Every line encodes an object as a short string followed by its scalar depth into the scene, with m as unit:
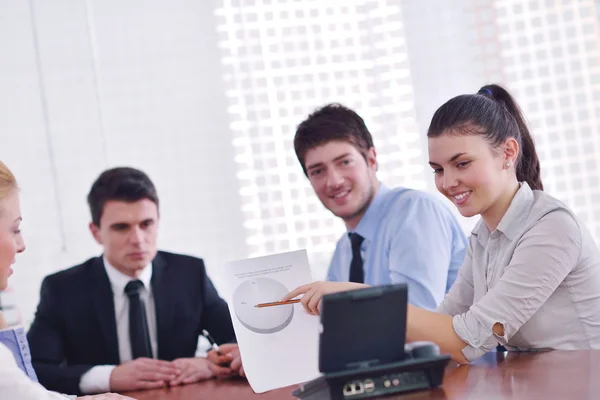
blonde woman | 2.90
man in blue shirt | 3.77
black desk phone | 2.56
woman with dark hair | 3.02
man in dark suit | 4.11
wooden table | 2.55
